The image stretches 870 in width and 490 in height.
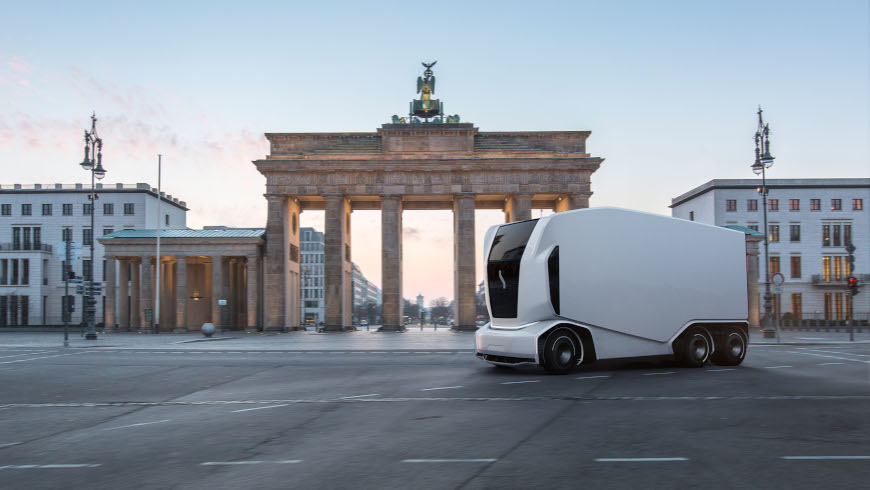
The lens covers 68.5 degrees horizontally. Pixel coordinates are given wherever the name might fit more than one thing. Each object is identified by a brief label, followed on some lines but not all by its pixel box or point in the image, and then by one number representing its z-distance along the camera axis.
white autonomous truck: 16.25
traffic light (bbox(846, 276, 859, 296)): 33.28
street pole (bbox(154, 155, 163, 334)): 49.76
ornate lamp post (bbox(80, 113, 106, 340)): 37.69
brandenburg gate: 53.00
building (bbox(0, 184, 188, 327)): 74.69
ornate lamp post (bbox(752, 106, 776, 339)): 35.83
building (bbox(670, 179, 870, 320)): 72.19
